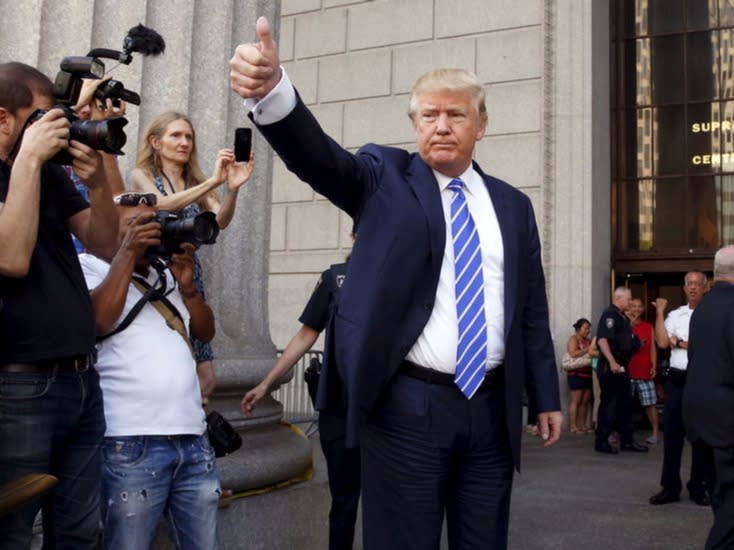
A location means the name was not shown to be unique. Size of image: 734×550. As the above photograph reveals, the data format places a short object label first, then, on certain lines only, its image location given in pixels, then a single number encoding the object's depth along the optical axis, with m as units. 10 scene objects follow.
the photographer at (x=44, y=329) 2.61
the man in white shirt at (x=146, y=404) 3.07
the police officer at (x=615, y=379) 10.69
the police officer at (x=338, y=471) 4.67
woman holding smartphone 3.83
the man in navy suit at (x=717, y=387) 4.85
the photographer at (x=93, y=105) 3.12
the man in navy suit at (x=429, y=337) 2.83
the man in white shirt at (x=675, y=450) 7.48
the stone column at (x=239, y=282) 4.71
